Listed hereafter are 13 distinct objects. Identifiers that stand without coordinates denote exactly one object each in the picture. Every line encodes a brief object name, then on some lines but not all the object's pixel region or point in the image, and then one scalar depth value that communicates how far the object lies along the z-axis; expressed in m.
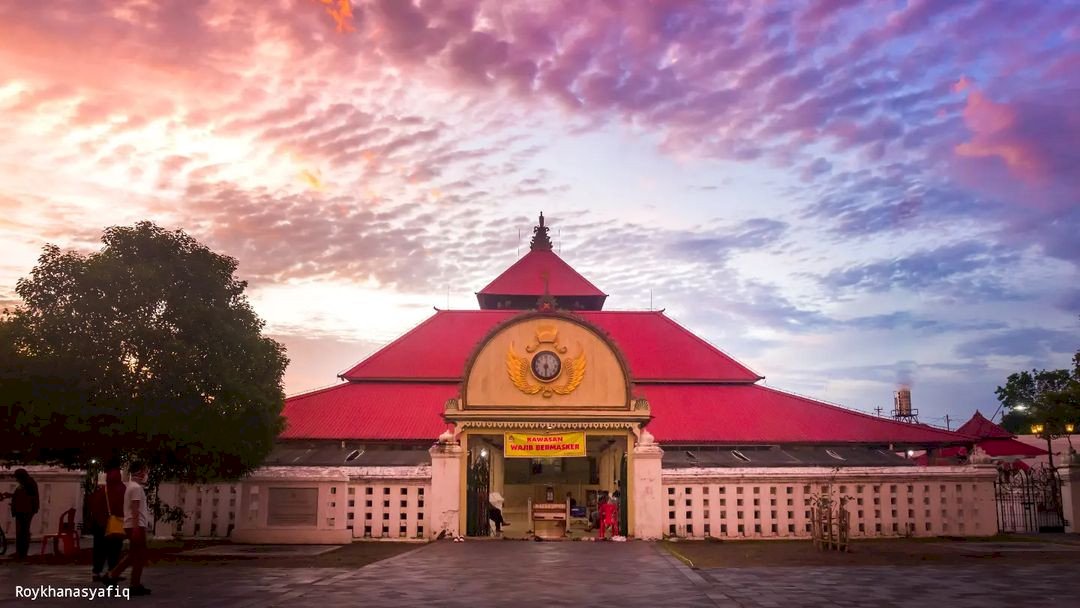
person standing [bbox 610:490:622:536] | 25.70
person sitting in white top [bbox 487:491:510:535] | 27.80
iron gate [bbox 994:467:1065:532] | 28.80
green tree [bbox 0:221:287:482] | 21.48
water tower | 91.75
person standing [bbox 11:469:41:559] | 18.88
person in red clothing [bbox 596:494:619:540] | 25.53
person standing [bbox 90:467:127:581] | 13.88
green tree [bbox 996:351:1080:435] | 30.50
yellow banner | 26.84
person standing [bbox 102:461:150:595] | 12.76
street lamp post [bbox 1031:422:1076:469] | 34.23
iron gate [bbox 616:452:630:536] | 26.06
